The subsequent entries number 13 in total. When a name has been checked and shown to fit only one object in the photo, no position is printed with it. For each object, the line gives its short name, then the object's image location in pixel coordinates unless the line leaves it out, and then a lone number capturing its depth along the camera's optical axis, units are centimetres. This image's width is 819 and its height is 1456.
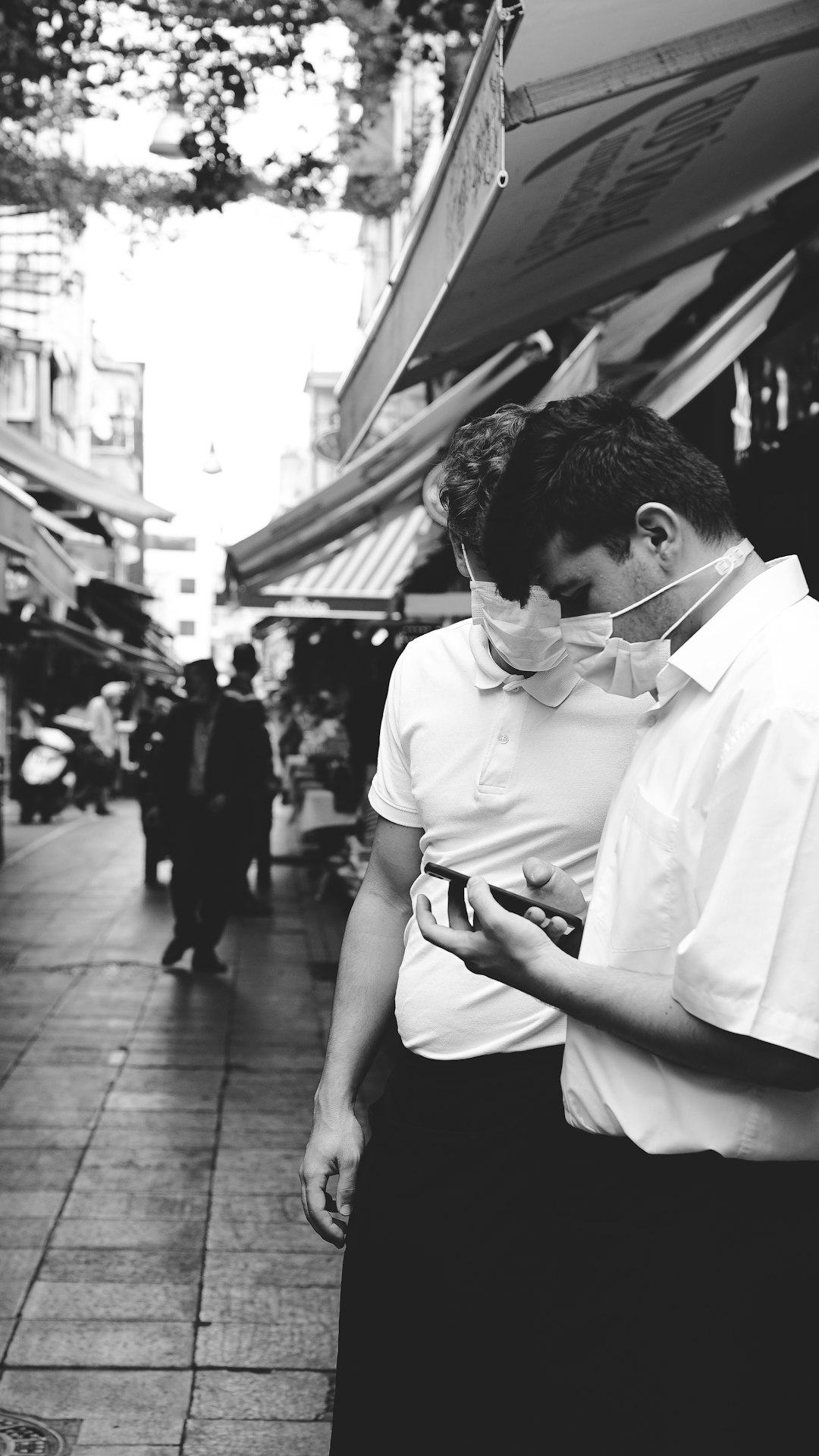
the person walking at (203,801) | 950
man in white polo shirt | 213
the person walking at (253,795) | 989
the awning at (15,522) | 1088
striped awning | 1170
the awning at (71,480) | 1138
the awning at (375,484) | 857
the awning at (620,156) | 314
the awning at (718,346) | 493
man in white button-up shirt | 165
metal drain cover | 344
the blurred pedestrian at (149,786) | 1379
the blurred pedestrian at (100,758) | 2481
